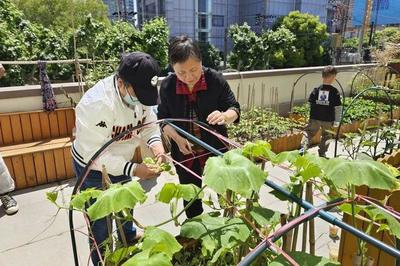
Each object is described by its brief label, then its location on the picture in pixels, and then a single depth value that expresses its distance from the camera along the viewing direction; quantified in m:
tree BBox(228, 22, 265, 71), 13.70
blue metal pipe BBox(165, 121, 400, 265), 0.64
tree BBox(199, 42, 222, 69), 21.33
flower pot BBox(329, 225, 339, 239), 2.61
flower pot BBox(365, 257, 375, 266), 1.06
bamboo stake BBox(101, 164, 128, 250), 1.08
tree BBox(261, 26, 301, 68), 13.88
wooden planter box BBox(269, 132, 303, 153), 4.82
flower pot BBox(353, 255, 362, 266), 0.98
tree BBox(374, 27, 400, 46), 10.93
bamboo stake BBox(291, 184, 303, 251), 0.96
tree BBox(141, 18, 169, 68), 10.82
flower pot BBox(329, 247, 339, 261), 2.02
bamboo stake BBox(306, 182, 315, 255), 1.05
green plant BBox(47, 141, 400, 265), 0.79
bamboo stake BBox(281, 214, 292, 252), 1.04
